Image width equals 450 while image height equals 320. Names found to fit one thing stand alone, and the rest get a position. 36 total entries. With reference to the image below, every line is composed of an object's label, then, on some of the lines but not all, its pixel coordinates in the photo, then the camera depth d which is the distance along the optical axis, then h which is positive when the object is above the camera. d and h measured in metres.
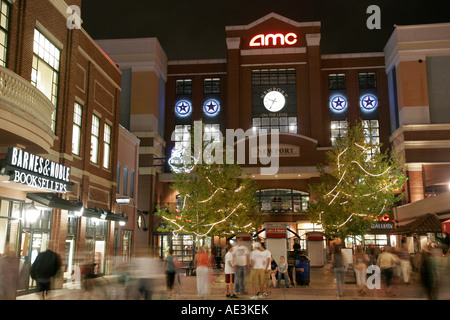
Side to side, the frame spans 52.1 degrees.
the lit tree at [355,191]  31.20 +3.41
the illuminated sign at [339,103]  50.69 +14.87
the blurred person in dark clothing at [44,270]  12.59 -0.83
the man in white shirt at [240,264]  16.09 -0.85
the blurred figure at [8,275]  11.81 -0.92
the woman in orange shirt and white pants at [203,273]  15.82 -1.15
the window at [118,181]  32.22 +4.03
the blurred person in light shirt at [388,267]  17.19 -1.00
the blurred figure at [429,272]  12.99 -0.91
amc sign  50.81 +21.85
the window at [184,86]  53.41 +17.59
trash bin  19.86 -1.34
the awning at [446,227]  20.72 +0.59
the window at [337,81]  51.38 +17.51
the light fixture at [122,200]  28.81 +2.42
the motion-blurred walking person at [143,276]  12.24 -0.96
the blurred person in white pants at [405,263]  21.42 -1.06
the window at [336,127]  49.91 +12.04
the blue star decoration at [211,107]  52.25 +14.88
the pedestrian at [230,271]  16.05 -1.09
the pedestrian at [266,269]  16.17 -1.05
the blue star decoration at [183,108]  52.59 +14.87
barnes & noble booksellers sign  14.58 +2.36
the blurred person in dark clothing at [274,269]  19.10 -1.23
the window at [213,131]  51.25 +11.97
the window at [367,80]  51.28 +17.61
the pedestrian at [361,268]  17.31 -1.08
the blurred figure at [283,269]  19.10 -1.21
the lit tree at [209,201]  30.84 +2.64
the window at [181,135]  51.31 +11.59
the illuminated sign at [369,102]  50.59 +14.94
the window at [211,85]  53.03 +17.57
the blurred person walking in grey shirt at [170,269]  15.57 -1.00
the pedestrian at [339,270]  16.83 -1.09
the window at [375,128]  50.12 +12.02
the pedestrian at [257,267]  15.99 -0.94
